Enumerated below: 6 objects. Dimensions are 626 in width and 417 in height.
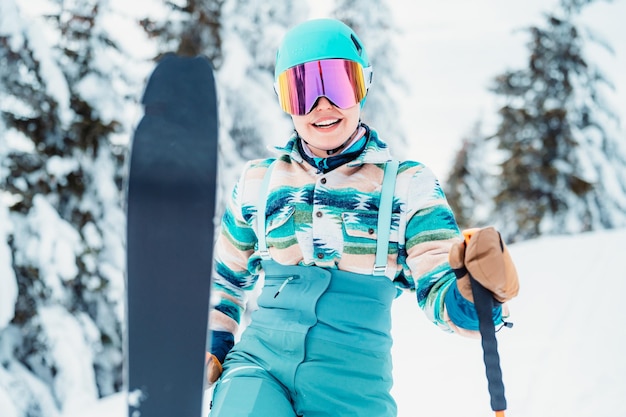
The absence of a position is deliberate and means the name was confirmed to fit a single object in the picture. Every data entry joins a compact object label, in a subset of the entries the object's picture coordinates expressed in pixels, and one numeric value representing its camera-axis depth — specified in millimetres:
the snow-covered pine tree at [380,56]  12656
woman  1779
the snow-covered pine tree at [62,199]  5898
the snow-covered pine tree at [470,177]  23188
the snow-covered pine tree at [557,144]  14422
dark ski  1560
